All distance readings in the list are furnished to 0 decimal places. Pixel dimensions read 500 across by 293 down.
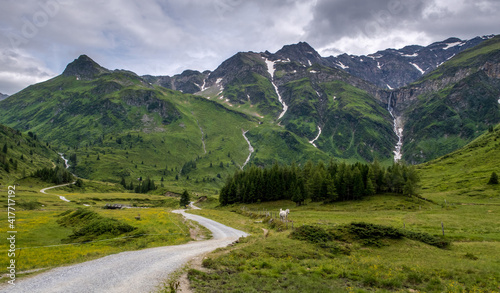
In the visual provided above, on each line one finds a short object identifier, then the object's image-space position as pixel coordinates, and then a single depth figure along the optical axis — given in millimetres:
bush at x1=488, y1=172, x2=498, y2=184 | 89938
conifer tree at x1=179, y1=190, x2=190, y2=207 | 118981
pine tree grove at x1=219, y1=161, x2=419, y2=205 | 87812
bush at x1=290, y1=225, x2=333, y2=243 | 28109
